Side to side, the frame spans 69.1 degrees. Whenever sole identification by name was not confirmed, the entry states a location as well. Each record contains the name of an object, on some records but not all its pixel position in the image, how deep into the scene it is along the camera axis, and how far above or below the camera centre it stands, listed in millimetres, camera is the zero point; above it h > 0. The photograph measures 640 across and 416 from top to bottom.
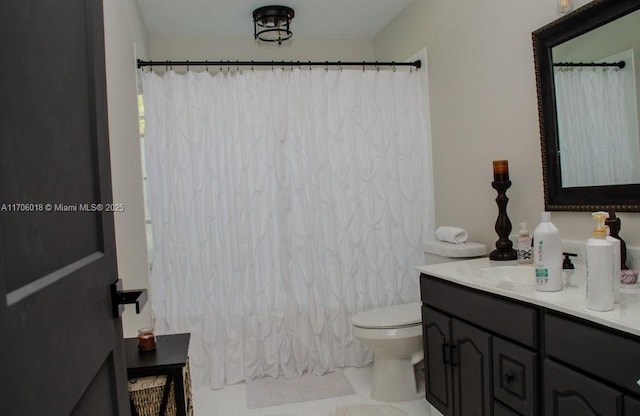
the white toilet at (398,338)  2500 -740
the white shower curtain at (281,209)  2789 -16
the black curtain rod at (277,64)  2715 +883
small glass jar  1619 -443
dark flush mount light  3061 +1252
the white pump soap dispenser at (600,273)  1289 -230
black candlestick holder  2238 -163
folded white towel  2535 -203
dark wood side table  1467 -481
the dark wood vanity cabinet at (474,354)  1560 -606
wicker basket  1448 -568
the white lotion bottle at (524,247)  2076 -237
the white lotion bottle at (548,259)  1571 -224
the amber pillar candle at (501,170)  2240 +122
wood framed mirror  1664 +332
